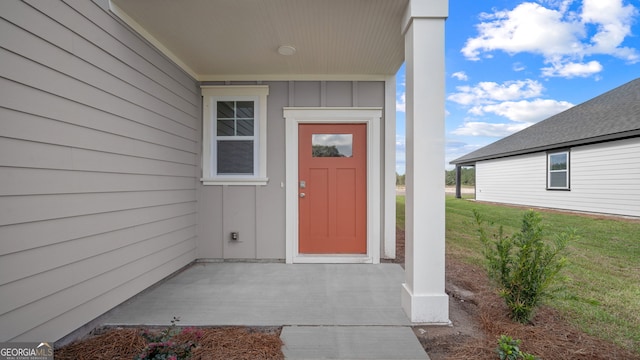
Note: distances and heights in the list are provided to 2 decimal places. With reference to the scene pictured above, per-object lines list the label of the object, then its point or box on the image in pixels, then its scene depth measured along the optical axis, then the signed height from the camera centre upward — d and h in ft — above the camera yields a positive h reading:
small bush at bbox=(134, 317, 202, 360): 4.25 -3.08
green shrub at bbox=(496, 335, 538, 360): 4.51 -3.20
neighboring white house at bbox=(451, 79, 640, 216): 20.10 +1.84
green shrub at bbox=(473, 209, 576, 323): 5.89 -2.18
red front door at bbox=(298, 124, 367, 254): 11.34 -0.59
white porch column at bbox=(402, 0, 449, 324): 6.22 +0.38
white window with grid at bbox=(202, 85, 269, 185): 11.18 +2.00
